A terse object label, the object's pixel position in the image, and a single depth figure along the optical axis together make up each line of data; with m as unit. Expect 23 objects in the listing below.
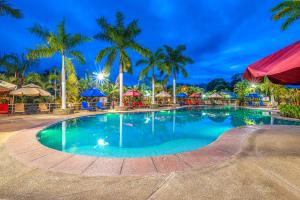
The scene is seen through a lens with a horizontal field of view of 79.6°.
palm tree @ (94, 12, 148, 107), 19.25
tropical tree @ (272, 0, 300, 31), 12.53
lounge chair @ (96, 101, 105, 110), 19.12
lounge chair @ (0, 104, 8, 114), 12.95
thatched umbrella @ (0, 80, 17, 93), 12.11
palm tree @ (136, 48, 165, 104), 25.43
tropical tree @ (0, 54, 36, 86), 24.56
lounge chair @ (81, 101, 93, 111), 18.11
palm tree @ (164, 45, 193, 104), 27.69
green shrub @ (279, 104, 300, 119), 12.72
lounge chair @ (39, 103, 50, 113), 15.27
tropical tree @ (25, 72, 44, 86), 24.47
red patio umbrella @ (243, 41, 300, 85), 1.84
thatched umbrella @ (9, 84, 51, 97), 14.17
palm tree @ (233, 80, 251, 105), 30.49
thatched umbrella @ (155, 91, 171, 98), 26.90
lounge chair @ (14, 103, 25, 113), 13.81
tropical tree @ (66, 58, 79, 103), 20.06
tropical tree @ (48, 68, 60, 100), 26.85
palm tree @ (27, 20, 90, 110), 14.65
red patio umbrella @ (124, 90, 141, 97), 22.48
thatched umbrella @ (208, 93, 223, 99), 32.06
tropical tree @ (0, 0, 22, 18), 11.55
